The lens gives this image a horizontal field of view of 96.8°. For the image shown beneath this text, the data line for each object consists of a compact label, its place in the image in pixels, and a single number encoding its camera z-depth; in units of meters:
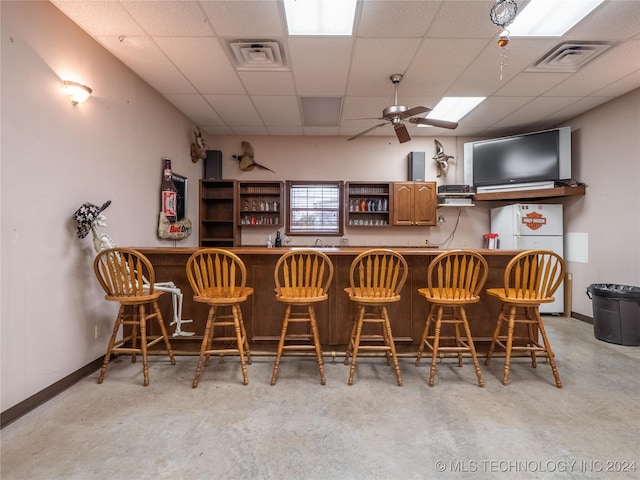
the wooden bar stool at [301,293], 2.21
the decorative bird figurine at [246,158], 5.00
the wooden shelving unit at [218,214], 4.78
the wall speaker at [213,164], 4.89
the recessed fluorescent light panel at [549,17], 2.15
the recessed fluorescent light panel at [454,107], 3.73
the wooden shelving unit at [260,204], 4.93
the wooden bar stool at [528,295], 2.22
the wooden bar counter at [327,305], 2.70
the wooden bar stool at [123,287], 2.18
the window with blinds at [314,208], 5.04
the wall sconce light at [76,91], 2.21
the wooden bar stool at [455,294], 2.22
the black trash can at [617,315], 3.16
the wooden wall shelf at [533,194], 4.06
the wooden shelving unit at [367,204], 4.91
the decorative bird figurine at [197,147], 4.47
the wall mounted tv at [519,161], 4.19
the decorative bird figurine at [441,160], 4.98
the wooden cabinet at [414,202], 4.81
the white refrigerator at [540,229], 4.32
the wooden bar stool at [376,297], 2.21
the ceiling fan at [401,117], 2.96
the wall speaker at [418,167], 4.91
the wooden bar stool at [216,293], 2.19
